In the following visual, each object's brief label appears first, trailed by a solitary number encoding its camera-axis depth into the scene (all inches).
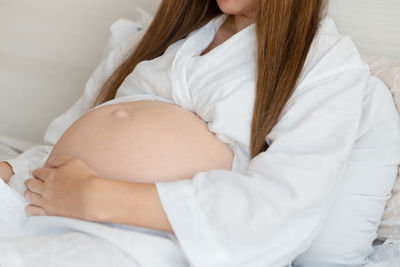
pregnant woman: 35.6
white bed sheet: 33.0
